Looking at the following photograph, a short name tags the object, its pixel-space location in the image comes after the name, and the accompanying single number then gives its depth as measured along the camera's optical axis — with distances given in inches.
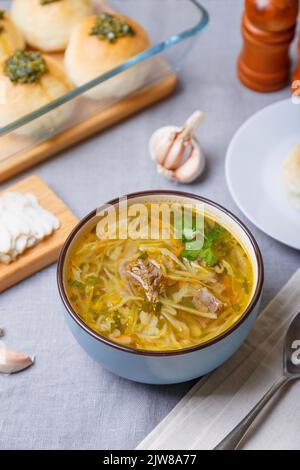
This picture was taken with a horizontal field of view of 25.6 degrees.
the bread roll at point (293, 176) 74.3
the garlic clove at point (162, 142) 80.4
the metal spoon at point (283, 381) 58.2
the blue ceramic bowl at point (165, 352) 55.2
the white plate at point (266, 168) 73.1
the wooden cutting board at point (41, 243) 71.3
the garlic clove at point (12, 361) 64.6
